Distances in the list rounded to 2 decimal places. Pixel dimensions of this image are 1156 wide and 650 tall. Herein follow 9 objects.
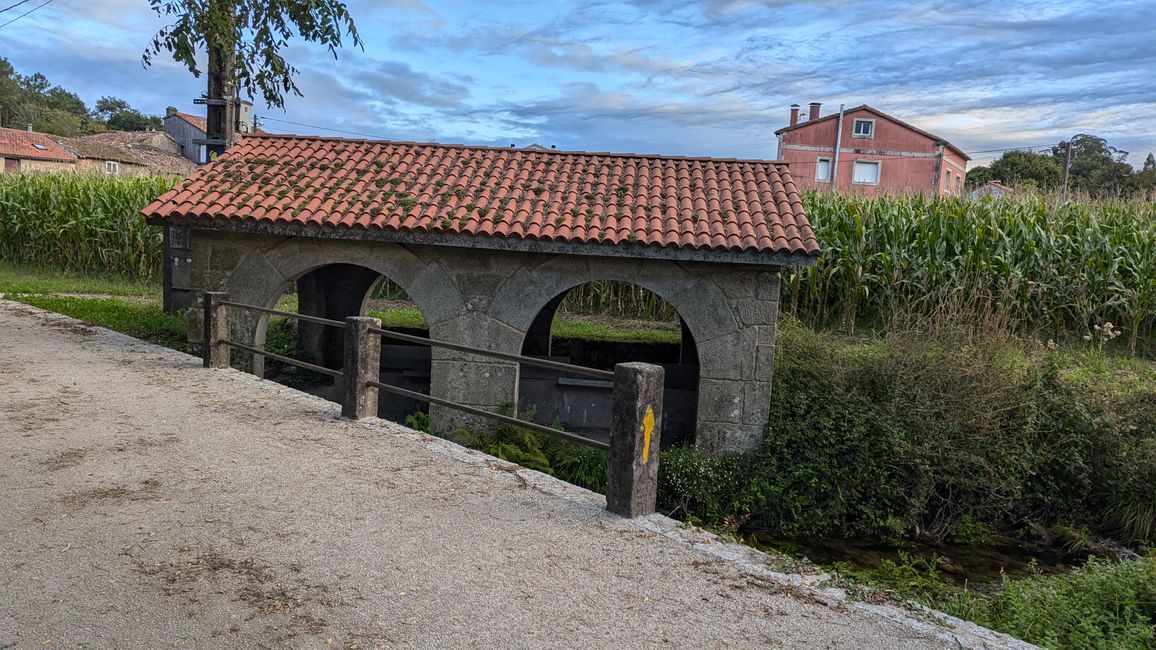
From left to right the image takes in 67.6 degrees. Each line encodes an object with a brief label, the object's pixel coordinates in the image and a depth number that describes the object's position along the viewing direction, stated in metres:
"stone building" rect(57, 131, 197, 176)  42.25
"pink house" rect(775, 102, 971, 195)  38.78
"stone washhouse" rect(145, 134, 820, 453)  9.39
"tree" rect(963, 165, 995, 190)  44.71
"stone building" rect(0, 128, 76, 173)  42.25
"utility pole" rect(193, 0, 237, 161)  12.52
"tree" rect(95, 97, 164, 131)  70.36
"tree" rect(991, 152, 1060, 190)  41.24
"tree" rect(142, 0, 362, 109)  11.31
